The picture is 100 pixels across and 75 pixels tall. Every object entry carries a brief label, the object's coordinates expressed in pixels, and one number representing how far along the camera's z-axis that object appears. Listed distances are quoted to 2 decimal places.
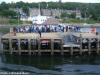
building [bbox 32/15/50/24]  46.46
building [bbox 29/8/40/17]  122.66
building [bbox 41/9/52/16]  138.50
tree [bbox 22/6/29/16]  133.88
